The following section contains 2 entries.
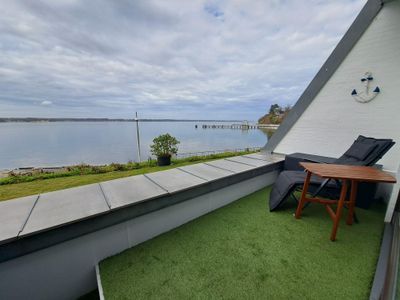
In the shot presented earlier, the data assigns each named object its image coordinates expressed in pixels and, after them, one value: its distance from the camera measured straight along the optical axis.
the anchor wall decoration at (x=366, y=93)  3.31
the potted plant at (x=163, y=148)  5.72
